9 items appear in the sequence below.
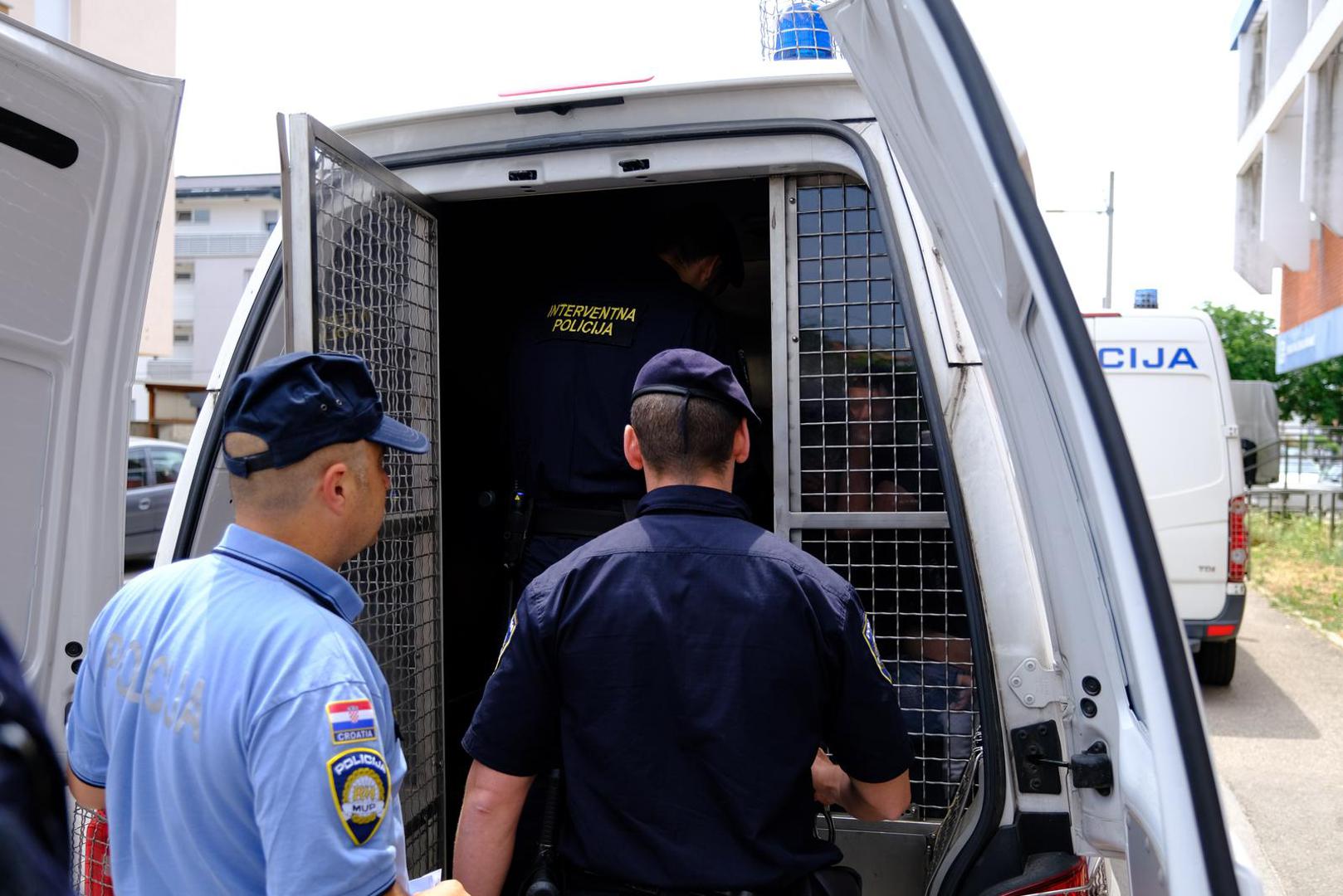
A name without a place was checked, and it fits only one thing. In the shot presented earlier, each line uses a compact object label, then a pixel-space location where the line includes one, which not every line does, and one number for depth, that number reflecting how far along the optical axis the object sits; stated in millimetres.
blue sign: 15039
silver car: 13852
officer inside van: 3168
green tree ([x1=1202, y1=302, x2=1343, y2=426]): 29703
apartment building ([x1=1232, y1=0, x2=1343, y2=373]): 14930
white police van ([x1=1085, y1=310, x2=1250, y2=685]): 7297
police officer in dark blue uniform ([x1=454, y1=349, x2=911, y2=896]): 1880
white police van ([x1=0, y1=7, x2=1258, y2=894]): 1279
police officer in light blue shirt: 1344
